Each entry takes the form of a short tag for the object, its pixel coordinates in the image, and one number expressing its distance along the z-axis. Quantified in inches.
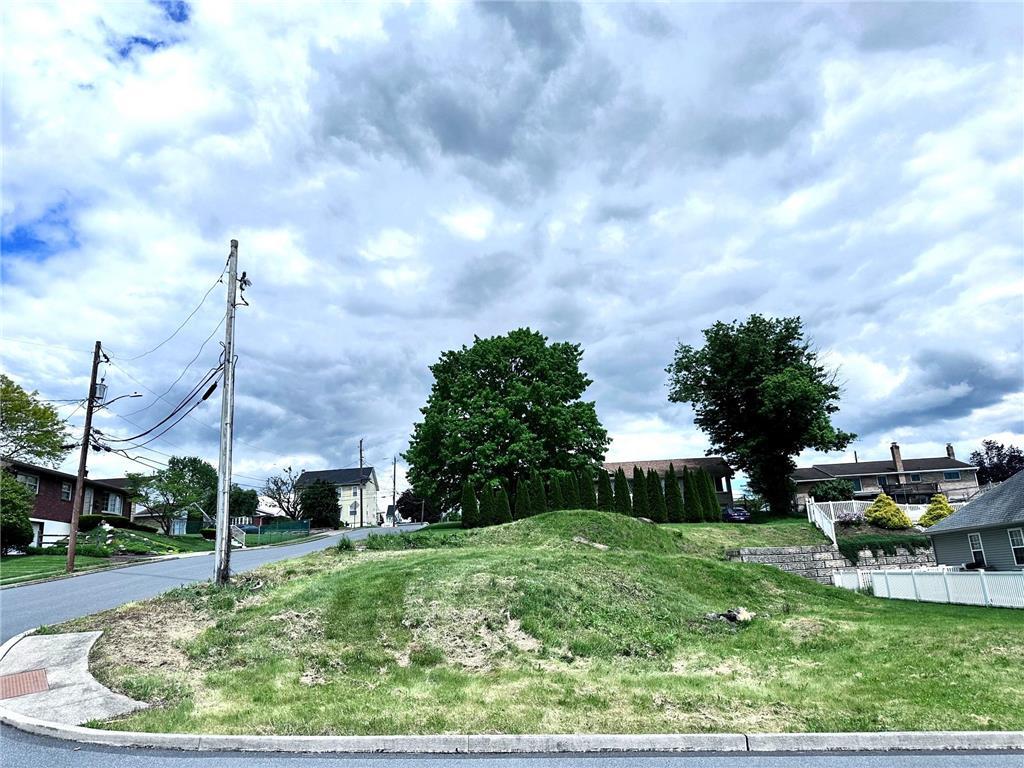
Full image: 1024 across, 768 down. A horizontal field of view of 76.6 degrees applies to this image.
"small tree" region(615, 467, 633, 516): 1518.2
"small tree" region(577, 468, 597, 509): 1507.1
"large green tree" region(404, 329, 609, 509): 1574.8
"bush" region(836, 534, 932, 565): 1248.2
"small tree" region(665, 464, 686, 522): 1563.7
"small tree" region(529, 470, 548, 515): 1487.5
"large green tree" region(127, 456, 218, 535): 2322.8
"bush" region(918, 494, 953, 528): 1485.0
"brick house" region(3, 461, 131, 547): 1578.5
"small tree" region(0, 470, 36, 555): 1203.2
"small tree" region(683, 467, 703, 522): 1571.1
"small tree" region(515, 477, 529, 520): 1485.0
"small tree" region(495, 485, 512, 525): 1482.5
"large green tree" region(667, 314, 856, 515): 1771.7
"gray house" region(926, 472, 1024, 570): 1088.2
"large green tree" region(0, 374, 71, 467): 1555.1
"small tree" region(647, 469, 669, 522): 1542.8
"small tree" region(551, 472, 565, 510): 1501.0
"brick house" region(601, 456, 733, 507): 2310.5
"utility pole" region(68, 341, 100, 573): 1008.2
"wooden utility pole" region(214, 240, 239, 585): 569.9
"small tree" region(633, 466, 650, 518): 1539.1
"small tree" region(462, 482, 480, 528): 1505.9
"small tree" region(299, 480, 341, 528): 2817.4
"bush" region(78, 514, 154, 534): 1655.8
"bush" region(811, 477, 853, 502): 1833.2
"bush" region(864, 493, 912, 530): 1407.5
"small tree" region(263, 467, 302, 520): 3395.7
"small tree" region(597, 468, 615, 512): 1515.6
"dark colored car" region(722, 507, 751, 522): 1807.3
